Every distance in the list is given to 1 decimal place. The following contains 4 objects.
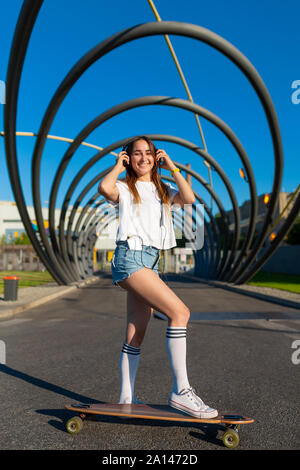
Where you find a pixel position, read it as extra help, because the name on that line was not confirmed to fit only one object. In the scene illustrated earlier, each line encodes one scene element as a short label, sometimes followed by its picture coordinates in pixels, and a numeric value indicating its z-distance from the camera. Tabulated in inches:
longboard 103.5
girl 109.7
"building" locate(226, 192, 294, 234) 2123.2
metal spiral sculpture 454.9
